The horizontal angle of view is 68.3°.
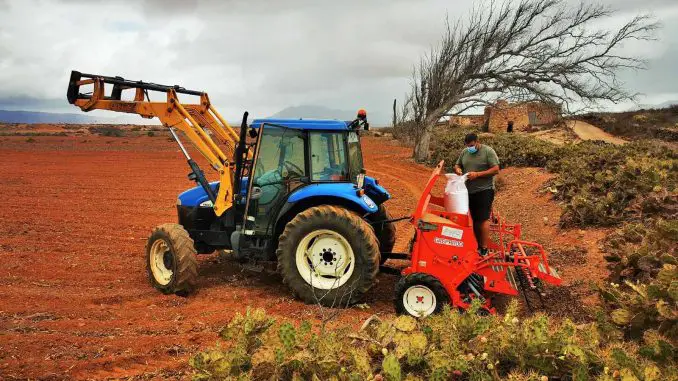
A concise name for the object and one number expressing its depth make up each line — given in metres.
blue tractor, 5.68
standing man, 6.06
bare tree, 19.52
